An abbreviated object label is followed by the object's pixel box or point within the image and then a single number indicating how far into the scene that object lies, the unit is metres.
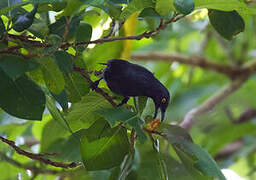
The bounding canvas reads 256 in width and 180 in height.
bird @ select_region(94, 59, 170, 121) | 5.90
